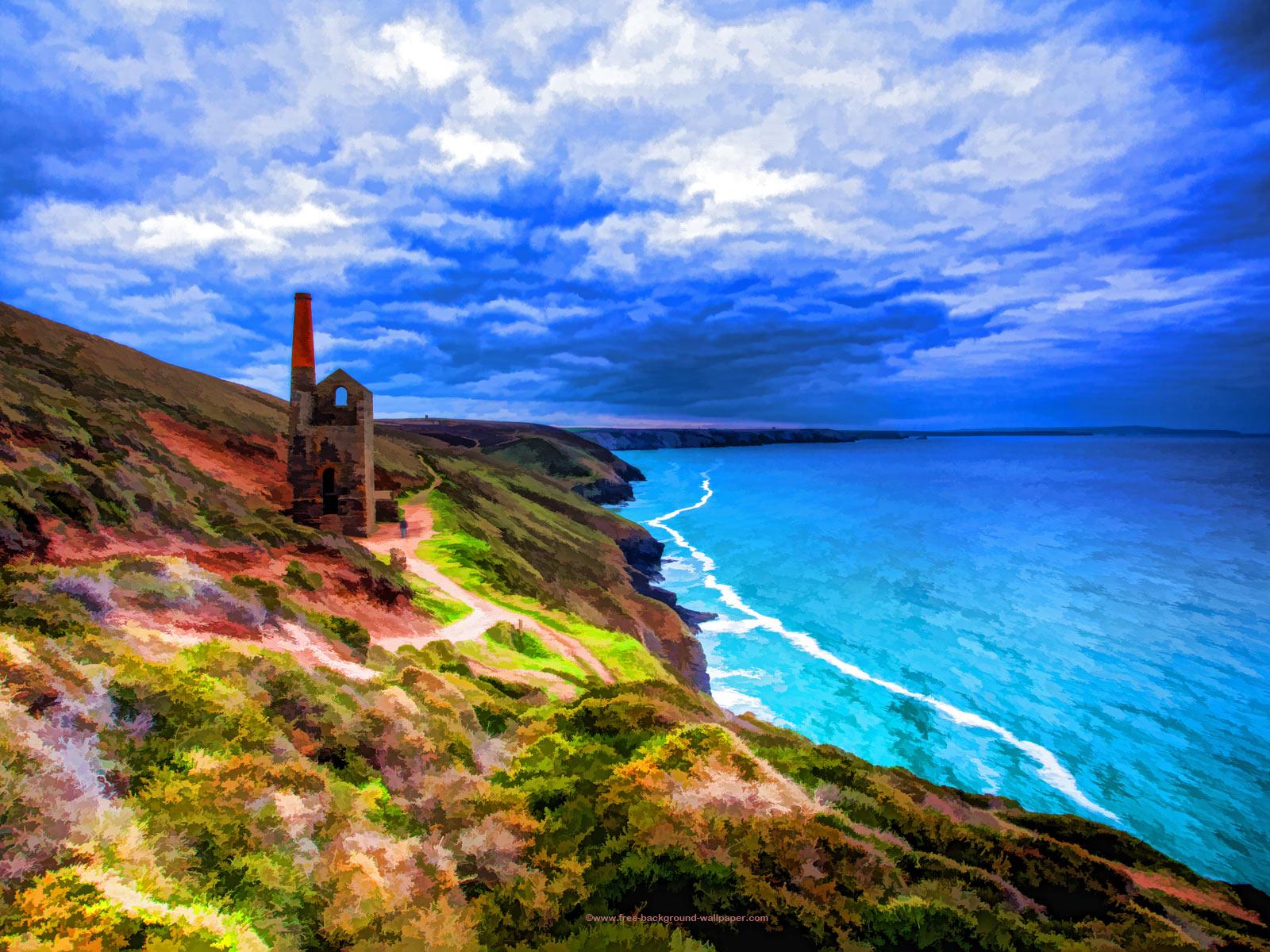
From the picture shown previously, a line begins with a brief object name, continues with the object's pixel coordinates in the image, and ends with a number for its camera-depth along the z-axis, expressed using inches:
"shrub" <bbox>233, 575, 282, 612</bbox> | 664.4
